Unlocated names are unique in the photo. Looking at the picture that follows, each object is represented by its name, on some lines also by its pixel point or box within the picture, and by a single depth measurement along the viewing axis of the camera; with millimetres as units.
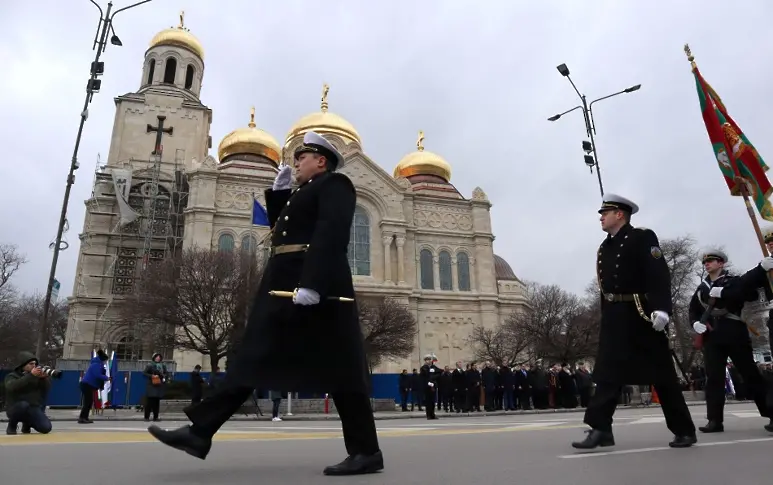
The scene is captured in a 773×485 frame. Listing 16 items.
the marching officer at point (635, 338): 4496
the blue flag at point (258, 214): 21320
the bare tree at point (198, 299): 23594
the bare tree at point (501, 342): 37406
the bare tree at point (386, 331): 28433
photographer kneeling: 7767
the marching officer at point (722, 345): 5805
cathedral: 36406
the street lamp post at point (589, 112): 16138
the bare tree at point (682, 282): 34469
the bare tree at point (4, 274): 40219
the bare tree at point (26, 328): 38516
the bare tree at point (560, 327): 35250
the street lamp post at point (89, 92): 18000
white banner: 37562
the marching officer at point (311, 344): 3115
